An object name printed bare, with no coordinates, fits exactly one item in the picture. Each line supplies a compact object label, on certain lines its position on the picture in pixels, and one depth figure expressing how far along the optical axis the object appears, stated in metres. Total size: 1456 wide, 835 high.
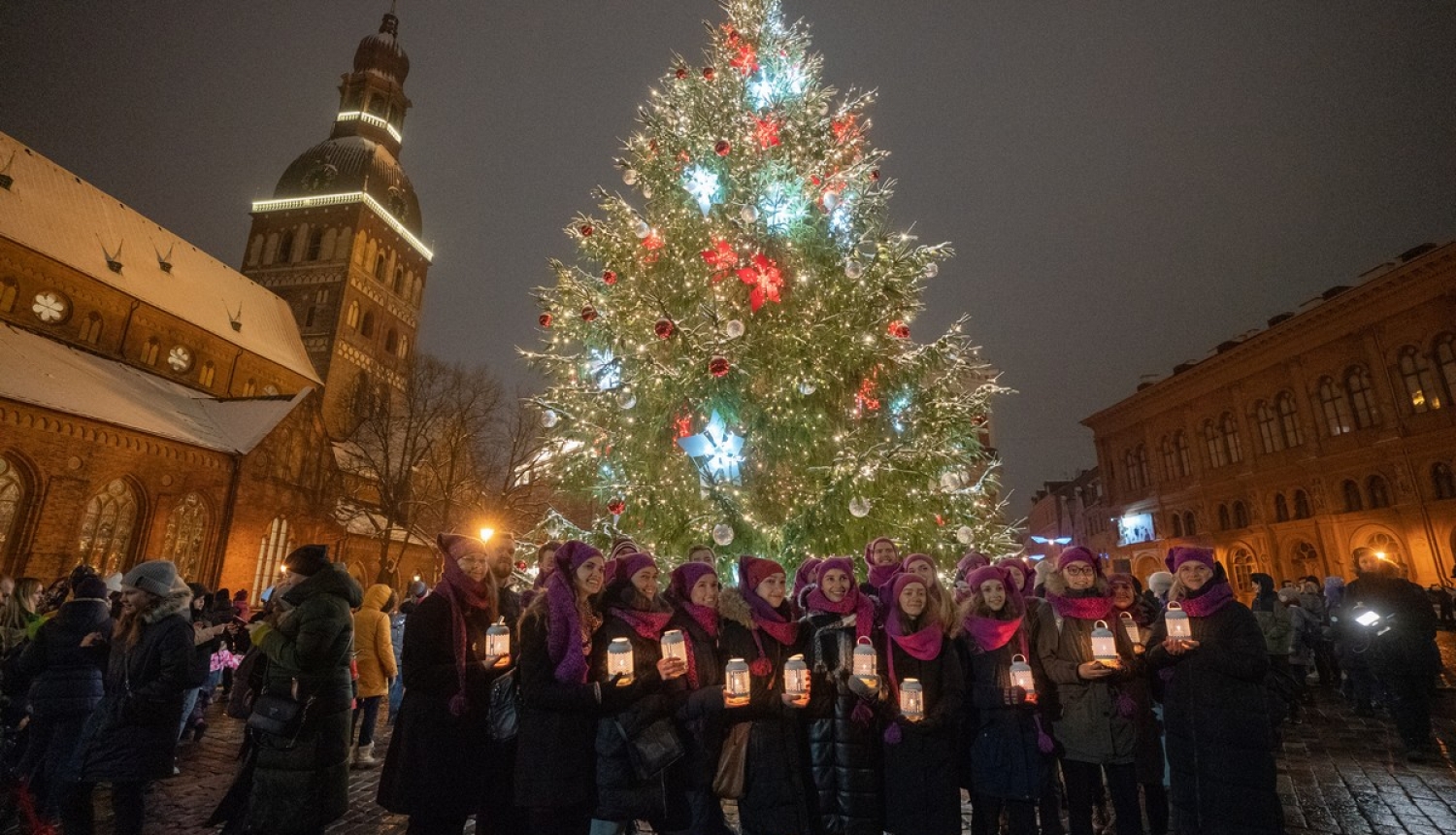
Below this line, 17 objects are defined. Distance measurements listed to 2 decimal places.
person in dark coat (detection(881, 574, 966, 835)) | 3.64
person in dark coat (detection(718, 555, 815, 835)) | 3.58
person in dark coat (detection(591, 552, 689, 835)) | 3.31
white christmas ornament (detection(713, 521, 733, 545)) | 7.67
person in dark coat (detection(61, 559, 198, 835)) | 3.77
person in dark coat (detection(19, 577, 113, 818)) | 4.38
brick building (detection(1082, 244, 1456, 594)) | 22.69
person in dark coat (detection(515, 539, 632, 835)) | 3.22
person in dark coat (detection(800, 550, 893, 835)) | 3.71
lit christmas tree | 7.97
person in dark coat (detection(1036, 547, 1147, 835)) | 3.93
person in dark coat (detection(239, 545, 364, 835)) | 3.56
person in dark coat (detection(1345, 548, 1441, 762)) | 6.88
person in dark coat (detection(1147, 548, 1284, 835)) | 3.45
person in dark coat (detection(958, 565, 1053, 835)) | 3.78
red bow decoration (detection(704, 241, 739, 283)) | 8.61
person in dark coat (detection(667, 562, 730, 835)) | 3.58
